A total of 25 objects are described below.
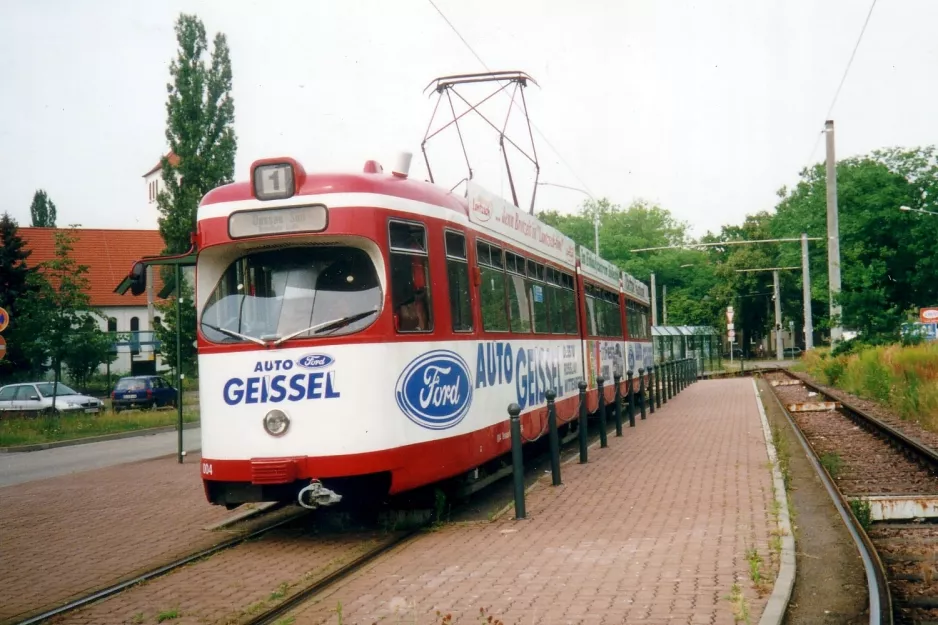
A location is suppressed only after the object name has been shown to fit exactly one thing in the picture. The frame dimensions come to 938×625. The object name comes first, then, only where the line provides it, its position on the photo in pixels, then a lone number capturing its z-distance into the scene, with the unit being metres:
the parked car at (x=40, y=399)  30.66
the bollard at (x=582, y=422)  13.53
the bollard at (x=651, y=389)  22.97
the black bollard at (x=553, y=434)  11.23
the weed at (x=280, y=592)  6.76
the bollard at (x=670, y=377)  28.37
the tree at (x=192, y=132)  38.62
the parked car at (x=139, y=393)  36.66
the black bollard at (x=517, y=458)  9.45
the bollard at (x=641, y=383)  20.47
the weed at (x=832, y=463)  12.63
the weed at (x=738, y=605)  5.67
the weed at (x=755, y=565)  6.55
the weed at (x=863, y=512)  9.12
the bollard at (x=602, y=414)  15.39
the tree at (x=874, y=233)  27.47
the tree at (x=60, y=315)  26.56
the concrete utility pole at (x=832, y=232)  29.28
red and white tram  8.28
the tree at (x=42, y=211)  83.44
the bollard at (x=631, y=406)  18.48
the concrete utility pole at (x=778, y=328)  60.29
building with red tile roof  69.44
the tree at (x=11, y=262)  45.69
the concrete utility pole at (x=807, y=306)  39.72
